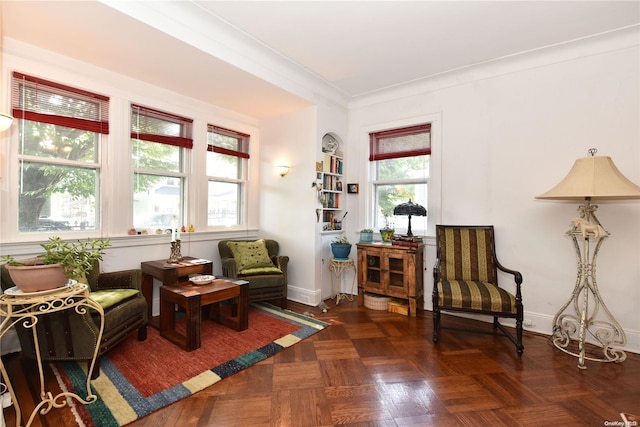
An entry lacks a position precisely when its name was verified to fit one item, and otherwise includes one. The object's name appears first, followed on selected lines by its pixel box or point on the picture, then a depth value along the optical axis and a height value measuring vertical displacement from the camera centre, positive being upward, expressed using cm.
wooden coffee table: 246 -82
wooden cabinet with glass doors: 337 -69
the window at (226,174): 392 +55
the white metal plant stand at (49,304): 155 -53
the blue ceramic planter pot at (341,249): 377 -45
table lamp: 337 +7
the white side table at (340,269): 378 -73
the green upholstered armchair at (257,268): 336 -65
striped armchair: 255 -65
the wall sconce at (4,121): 196 +62
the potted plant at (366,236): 391 -29
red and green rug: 177 -116
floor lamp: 225 -38
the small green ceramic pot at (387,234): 369 -24
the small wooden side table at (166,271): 280 -58
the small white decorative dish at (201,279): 279 -64
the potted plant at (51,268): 164 -32
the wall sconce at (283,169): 397 +61
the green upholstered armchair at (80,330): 198 -82
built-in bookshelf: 390 +44
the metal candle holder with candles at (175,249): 308 -38
